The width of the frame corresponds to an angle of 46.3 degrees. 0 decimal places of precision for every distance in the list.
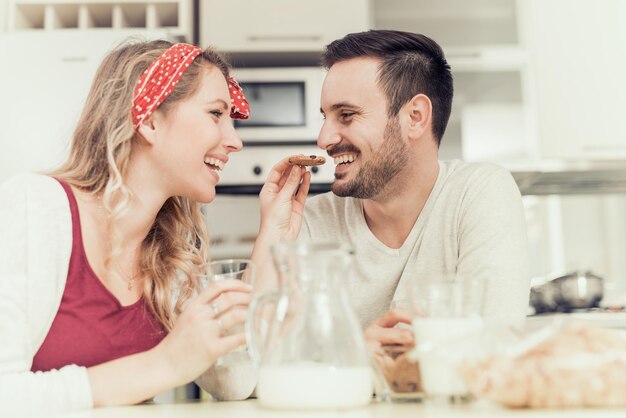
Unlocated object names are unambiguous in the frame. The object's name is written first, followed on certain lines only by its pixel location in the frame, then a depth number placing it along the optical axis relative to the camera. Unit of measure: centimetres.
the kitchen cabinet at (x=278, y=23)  282
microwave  279
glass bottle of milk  72
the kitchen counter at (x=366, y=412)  69
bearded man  159
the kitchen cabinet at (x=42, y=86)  250
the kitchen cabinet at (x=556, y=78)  289
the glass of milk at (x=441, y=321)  75
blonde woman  97
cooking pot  279
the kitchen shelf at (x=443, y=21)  315
